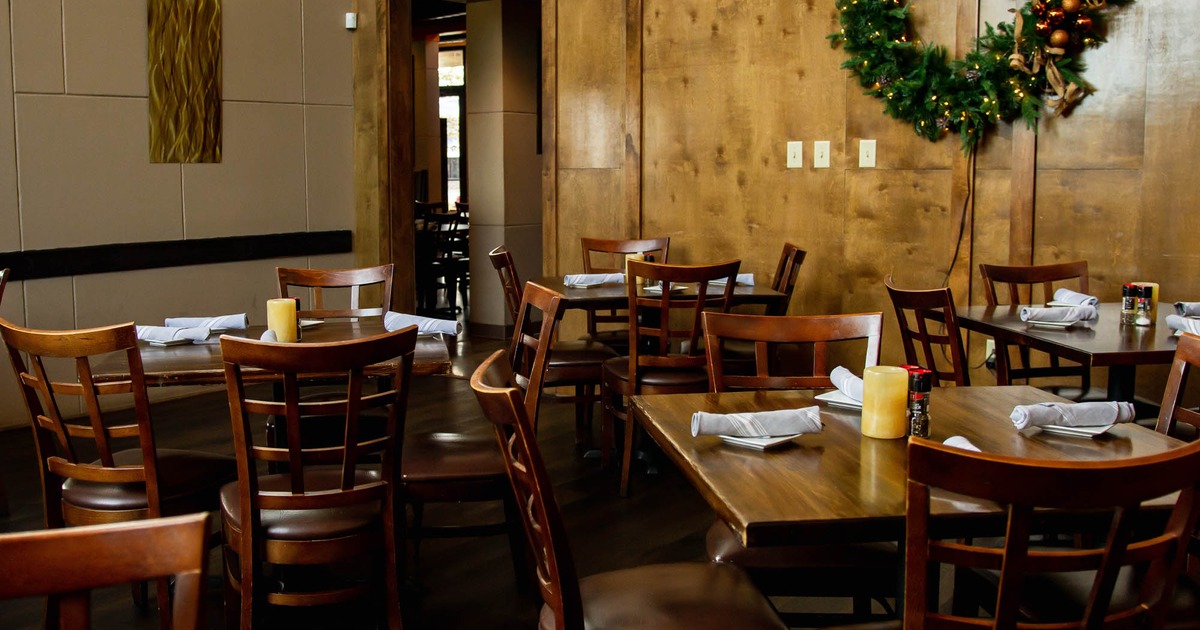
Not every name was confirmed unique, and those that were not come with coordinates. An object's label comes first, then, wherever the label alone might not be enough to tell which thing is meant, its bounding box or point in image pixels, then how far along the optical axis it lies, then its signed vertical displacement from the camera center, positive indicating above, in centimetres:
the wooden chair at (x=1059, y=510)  133 -43
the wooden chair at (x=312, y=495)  230 -68
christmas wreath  433 +59
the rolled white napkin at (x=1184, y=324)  309 -36
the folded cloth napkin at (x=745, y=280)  473 -34
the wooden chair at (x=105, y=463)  248 -69
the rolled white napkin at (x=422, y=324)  334 -39
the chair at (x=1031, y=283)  376 -31
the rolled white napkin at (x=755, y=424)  203 -43
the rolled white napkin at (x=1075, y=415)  209 -42
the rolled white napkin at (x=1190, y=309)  353 -35
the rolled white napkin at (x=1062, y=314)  340 -36
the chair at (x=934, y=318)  335 -40
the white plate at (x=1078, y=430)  206 -44
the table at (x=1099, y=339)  299 -41
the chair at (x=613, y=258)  512 -30
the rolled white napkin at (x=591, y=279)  469 -34
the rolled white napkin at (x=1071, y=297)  371 -33
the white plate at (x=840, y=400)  234 -44
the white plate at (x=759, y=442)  198 -45
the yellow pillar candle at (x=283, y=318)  318 -35
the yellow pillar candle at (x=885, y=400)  207 -39
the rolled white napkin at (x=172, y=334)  328 -41
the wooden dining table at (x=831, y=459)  160 -46
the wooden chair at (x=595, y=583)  174 -72
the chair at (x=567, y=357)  450 -67
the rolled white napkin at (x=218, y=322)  351 -40
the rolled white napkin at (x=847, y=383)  236 -41
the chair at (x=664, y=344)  395 -55
